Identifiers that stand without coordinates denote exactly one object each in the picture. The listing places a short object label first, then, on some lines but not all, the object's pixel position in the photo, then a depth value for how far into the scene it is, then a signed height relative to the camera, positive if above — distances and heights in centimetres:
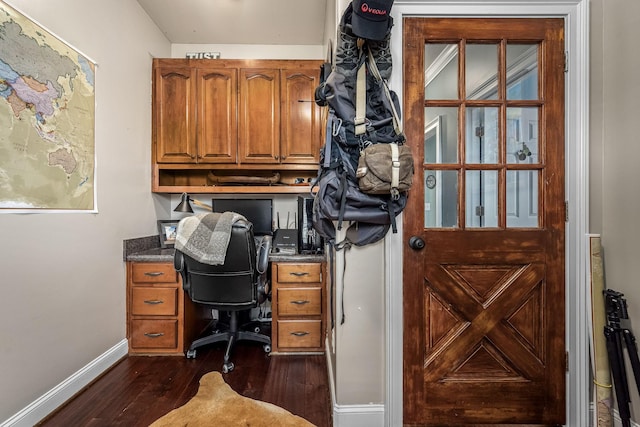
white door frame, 155 +10
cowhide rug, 162 -112
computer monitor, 297 +4
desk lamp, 276 +9
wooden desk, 241 -73
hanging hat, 130 +85
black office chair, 213 -46
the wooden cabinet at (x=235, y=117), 284 +91
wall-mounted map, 152 +53
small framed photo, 285 -18
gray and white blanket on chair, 203 -16
